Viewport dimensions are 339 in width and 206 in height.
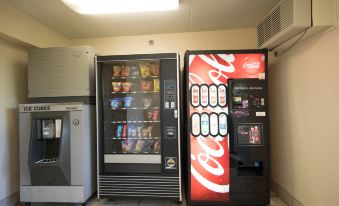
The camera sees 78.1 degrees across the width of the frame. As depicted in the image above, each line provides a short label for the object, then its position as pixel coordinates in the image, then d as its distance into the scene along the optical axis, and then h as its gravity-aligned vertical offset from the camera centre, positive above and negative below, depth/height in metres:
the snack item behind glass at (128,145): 2.61 -0.50
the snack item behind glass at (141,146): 2.61 -0.52
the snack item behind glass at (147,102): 2.61 +0.04
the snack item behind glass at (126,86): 2.55 +0.23
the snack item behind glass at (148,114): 2.62 -0.11
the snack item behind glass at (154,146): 2.53 -0.51
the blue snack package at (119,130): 2.62 -0.31
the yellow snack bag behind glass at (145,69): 2.59 +0.45
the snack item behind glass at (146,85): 2.59 +0.24
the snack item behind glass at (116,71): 2.59 +0.43
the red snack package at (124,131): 2.62 -0.32
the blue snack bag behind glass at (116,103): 2.57 +0.03
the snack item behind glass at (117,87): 2.55 +0.23
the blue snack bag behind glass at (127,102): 2.59 +0.04
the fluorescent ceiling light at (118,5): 2.02 +1.01
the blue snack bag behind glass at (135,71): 2.62 +0.43
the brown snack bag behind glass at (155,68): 2.59 +0.46
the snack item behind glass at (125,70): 2.61 +0.44
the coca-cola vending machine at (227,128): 2.28 -0.26
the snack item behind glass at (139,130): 2.62 -0.31
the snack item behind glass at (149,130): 2.62 -0.31
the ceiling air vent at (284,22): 1.77 +0.76
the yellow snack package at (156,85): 2.54 +0.25
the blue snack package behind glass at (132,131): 2.62 -0.32
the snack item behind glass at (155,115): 2.59 -0.12
